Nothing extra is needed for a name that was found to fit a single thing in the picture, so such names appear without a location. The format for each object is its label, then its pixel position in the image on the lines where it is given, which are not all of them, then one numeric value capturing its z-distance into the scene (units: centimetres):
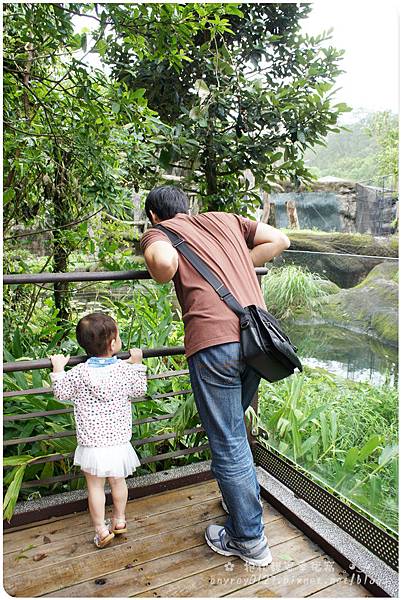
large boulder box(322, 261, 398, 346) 296
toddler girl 155
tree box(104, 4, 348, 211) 263
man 143
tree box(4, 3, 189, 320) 194
